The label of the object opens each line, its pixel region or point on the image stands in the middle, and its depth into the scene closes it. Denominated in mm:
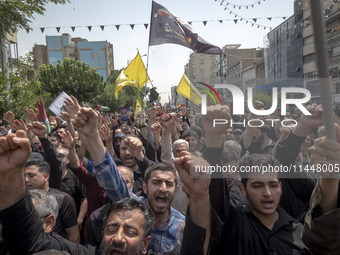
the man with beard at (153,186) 2285
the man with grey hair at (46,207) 2219
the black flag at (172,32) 6961
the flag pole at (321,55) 1008
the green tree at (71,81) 32375
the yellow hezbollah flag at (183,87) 8308
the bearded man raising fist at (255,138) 2129
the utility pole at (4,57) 9467
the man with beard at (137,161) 3602
